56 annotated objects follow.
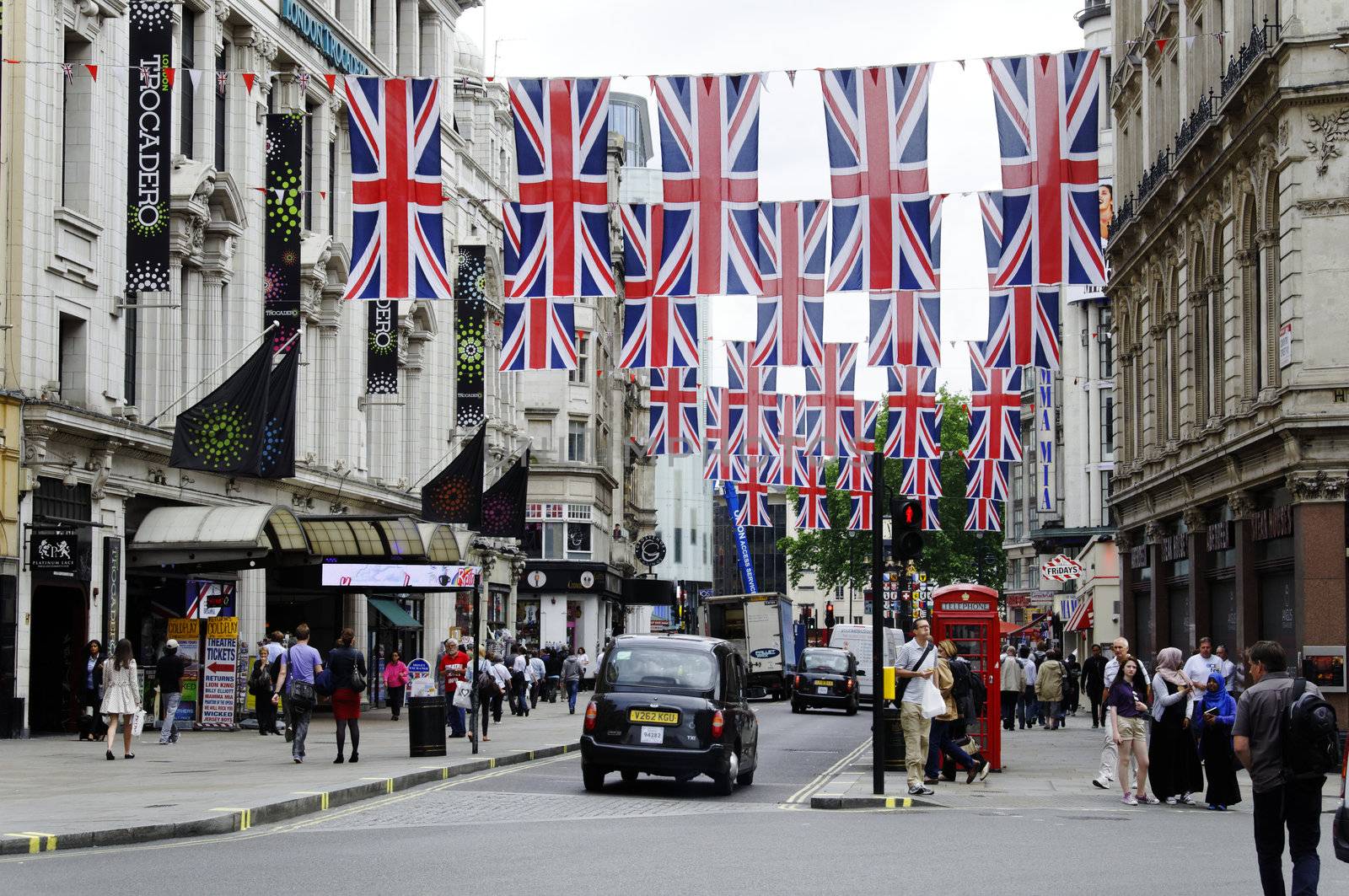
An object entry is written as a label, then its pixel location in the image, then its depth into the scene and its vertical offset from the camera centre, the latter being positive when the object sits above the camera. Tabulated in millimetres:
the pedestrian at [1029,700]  43625 -2900
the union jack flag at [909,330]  32188 +4221
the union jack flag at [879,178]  25766 +5563
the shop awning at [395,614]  48094 -910
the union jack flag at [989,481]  46750 +2398
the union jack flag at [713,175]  25953 +5688
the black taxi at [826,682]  50969 -2817
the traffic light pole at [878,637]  20547 -659
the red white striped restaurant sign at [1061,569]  53750 +239
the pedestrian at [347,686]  25109 -1432
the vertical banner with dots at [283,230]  35406 +6825
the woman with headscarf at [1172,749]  21312 -1962
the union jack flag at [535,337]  29062 +3730
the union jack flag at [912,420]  43906 +3694
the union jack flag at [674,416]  42156 +3676
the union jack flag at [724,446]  44156 +3170
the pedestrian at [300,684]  25109 -1446
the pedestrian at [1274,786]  11547 -1307
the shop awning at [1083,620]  56031 -1261
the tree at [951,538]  105062 +2232
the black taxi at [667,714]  21141 -1533
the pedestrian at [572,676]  47562 -2515
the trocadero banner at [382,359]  44094 +5168
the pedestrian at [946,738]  22703 -1987
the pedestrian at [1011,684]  41219 -2341
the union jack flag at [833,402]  40875 +3992
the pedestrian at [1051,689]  41781 -2474
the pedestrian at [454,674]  31359 -1593
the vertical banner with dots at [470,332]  48156 +6496
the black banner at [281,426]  33438 +2741
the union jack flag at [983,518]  49281 +1560
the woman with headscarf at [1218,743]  20766 -1881
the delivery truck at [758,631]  65750 -1878
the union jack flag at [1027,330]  31234 +4164
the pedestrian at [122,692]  26000 -1561
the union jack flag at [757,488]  45312 +2314
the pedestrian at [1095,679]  39812 -2154
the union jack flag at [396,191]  26516 +5504
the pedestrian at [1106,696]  21553 -1389
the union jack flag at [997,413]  42969 +3820
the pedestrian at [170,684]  29547 -1672
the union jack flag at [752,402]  43656 +4135
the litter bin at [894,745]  25266 -2266
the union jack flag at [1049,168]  25250 +5567
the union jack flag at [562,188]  26391 +5538
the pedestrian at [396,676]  36125 -1887
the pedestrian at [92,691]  30922 -1856
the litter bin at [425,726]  26406 -2063
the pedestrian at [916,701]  21141 -1406
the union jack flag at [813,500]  48844 +2105
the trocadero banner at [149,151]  31359 +7216
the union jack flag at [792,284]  29641 +4824
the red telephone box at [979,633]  25828 -770
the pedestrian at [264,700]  33281 -2143
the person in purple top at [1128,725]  21422 -1685
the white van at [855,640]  65250 -2154
